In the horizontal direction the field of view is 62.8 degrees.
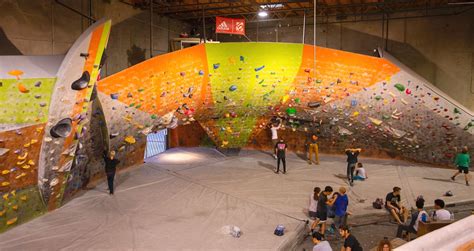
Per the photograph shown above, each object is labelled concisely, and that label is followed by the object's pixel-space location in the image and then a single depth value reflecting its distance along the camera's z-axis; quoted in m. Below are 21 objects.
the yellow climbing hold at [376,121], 11.48
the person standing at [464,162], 9.96
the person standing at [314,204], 7.37
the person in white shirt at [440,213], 6.53
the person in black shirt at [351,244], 5.05
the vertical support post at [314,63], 9.64
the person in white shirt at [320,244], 4.96
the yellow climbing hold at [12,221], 6.72
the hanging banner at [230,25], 12.57
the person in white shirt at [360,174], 10.47
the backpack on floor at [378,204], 8.24
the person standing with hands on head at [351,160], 9.91
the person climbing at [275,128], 13.31
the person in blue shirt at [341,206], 7.26
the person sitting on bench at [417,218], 6.49
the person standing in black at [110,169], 8.92
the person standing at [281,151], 11.05
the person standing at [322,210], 7.16
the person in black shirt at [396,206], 7.62
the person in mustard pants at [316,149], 12.53
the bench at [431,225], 6.12
